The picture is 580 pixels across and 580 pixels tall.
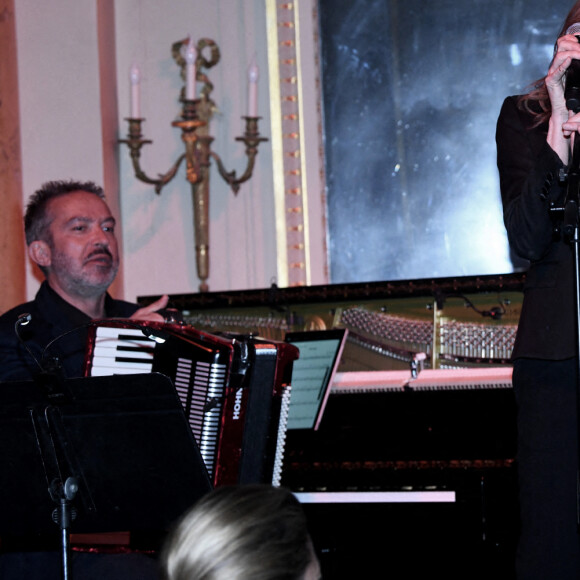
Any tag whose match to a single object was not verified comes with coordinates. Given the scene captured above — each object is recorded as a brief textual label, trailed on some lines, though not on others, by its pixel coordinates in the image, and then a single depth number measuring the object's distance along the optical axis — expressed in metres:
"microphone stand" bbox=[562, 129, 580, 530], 4.16
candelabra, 9.57
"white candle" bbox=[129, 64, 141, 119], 9.45
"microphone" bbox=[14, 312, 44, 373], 4.90
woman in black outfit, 4.76
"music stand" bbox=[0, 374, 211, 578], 4.82
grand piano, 6.83
